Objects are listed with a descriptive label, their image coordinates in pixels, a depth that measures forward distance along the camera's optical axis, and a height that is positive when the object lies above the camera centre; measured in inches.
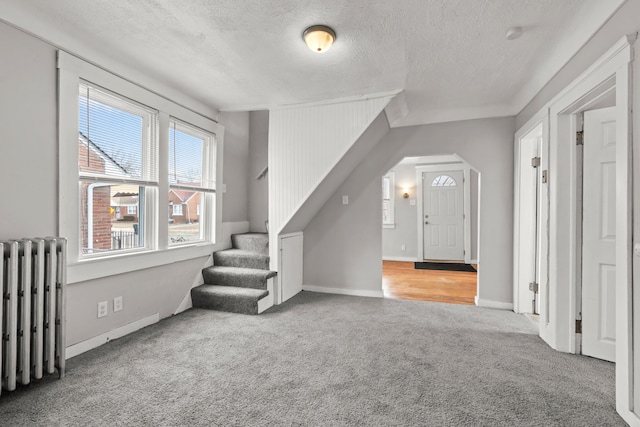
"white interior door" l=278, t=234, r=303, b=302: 142.5 -26.2
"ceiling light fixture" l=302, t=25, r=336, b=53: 78.2 +46.1
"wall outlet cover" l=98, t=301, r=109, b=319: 94.1 -30.1
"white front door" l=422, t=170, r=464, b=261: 264.8 -1.5
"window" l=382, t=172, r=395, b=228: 283.0 +10.9
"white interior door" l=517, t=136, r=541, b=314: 126.0 -5.1
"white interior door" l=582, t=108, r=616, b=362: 83.8 -6.0
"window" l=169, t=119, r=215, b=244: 125.5 +15.6
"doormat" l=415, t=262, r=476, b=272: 233.9 -42.2
